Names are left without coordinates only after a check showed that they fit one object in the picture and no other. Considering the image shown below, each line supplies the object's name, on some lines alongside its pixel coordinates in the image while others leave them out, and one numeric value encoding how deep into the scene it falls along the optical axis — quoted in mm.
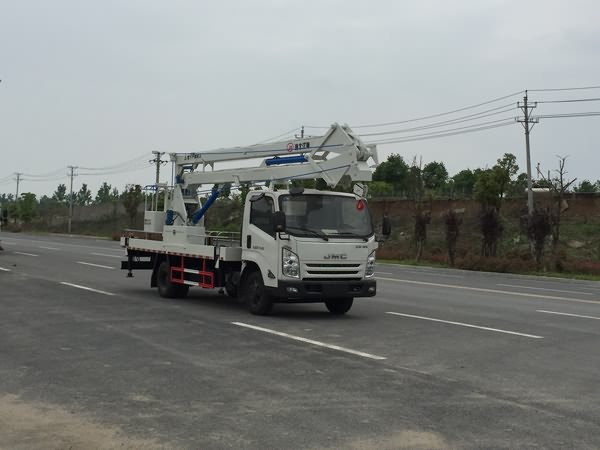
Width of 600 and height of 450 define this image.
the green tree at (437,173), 80688
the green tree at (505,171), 47406
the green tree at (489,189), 47156
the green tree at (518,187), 53947
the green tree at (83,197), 125300
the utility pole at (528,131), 36375
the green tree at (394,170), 83500
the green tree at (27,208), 88500
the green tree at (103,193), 141625
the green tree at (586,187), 61094
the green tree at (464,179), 78256
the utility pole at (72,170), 86500
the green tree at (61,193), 150675
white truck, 11781
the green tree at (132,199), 58569
